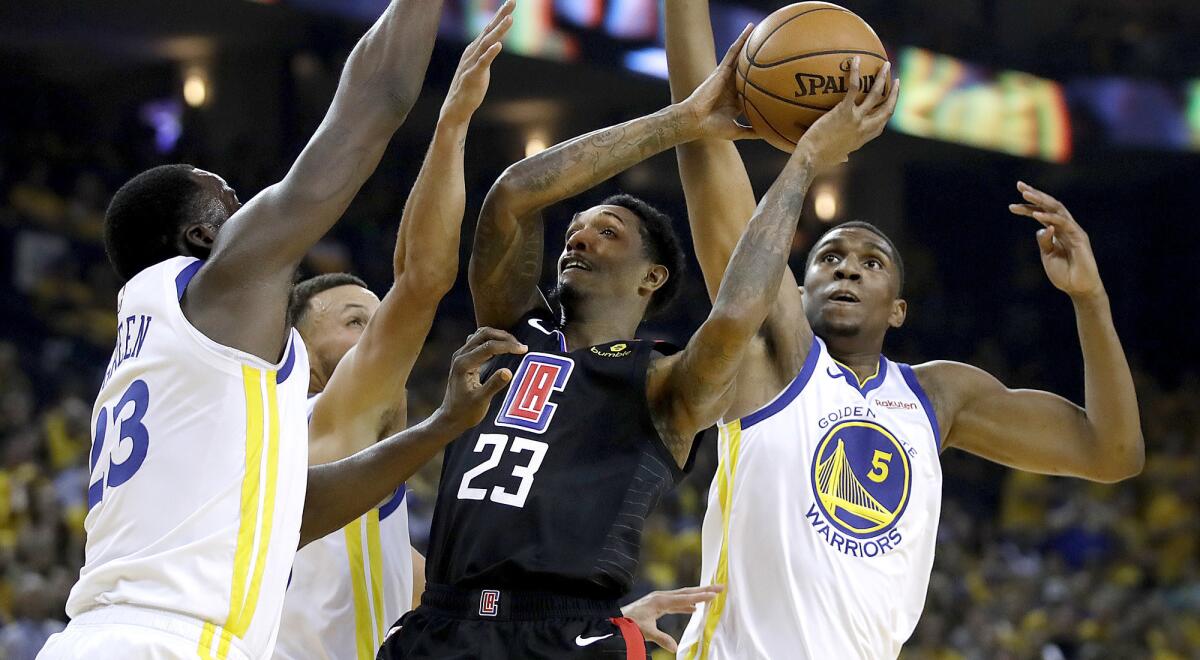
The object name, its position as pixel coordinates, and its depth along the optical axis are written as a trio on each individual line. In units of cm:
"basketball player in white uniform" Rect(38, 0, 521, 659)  598
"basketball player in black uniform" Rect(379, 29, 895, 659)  705
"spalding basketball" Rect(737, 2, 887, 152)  795
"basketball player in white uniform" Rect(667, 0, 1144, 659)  850
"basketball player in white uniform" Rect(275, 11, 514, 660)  778
